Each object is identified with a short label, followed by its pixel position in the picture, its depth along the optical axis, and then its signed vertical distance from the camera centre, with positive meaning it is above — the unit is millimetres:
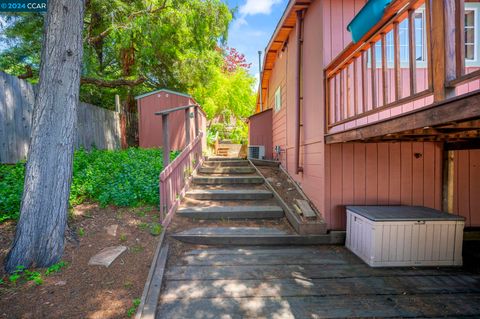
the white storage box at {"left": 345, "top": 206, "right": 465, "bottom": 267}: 2846 -992
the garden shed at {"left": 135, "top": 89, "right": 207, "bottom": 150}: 7508 +1154
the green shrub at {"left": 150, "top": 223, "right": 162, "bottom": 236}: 3263 -958
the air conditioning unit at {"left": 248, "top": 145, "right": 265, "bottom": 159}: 7512 +121
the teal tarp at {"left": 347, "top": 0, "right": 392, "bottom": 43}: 2283 +1311
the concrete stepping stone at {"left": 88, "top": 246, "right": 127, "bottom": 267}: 2650 -1084
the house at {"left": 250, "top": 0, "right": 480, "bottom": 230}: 2998 +195
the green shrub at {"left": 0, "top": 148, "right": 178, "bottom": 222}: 3293 -405
